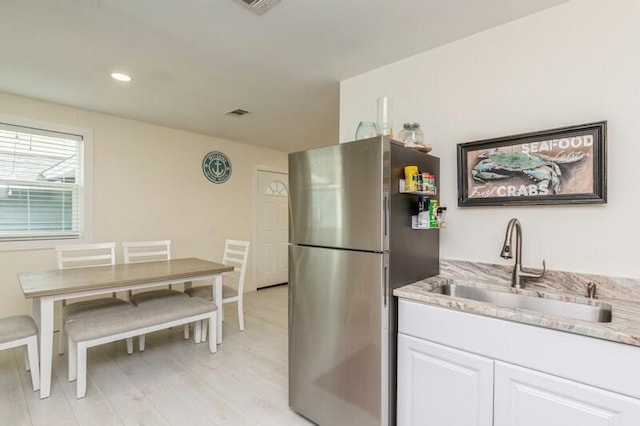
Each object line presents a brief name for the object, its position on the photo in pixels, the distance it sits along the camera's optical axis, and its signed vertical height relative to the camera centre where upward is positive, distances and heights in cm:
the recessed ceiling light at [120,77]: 249 +111
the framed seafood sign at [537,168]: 152 +24
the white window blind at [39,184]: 299 +30
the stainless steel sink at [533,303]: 142 -46
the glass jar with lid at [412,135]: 194 +50
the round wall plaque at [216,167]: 446 +68
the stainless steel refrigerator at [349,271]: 154 -32
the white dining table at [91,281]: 207 -52
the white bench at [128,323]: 211 -84
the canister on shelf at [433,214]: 175 -1
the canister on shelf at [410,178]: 164 +18
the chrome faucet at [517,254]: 167 -23
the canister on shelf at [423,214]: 174 -1
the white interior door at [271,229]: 520 -29
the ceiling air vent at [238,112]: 335 +111
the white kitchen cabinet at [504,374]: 107 -65
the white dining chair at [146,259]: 284 -55
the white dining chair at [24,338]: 204 -84
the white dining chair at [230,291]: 320 -82
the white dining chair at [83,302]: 253 -78
